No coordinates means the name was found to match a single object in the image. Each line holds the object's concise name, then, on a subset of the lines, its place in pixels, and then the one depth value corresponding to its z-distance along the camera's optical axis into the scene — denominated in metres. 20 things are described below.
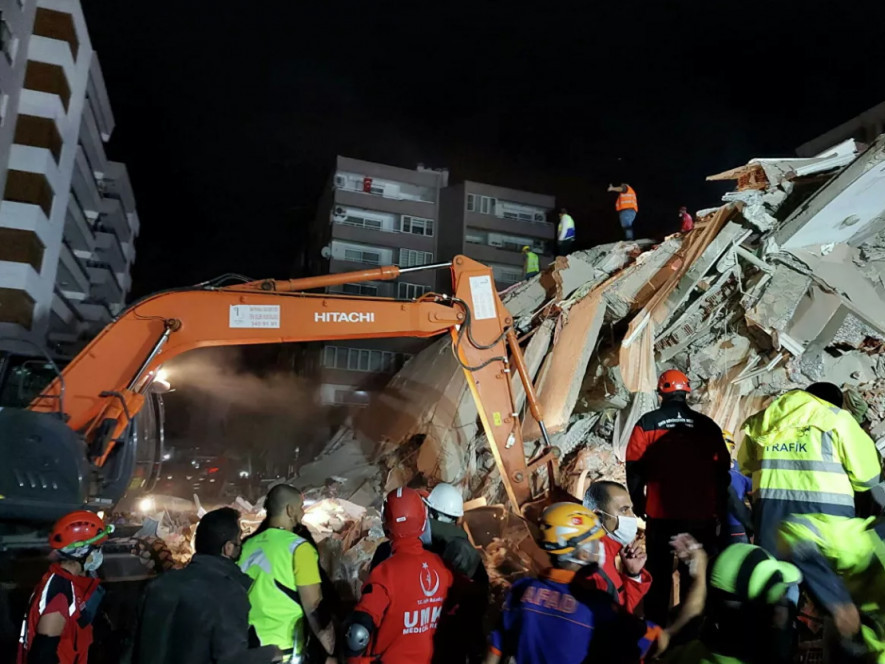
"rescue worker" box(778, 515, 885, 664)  2.55
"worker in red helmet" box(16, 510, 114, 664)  3.47
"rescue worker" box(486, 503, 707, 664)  2.57
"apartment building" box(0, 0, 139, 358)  18.73
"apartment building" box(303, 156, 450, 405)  28.89
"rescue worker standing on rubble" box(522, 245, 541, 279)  14.48
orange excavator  5.31
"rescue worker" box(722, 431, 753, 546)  4.43
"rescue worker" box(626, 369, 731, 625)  4.23
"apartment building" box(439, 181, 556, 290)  34.25
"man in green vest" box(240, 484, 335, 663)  3.55
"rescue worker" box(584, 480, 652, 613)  3.54
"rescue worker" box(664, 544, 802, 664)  2.17
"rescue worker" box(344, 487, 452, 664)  2.99
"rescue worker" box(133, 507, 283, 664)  2.72
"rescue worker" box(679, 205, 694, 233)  10.50
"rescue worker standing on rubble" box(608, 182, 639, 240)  12.11
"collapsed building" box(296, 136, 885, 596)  8.91
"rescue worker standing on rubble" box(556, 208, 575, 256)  12.72
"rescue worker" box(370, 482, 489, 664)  3.21
